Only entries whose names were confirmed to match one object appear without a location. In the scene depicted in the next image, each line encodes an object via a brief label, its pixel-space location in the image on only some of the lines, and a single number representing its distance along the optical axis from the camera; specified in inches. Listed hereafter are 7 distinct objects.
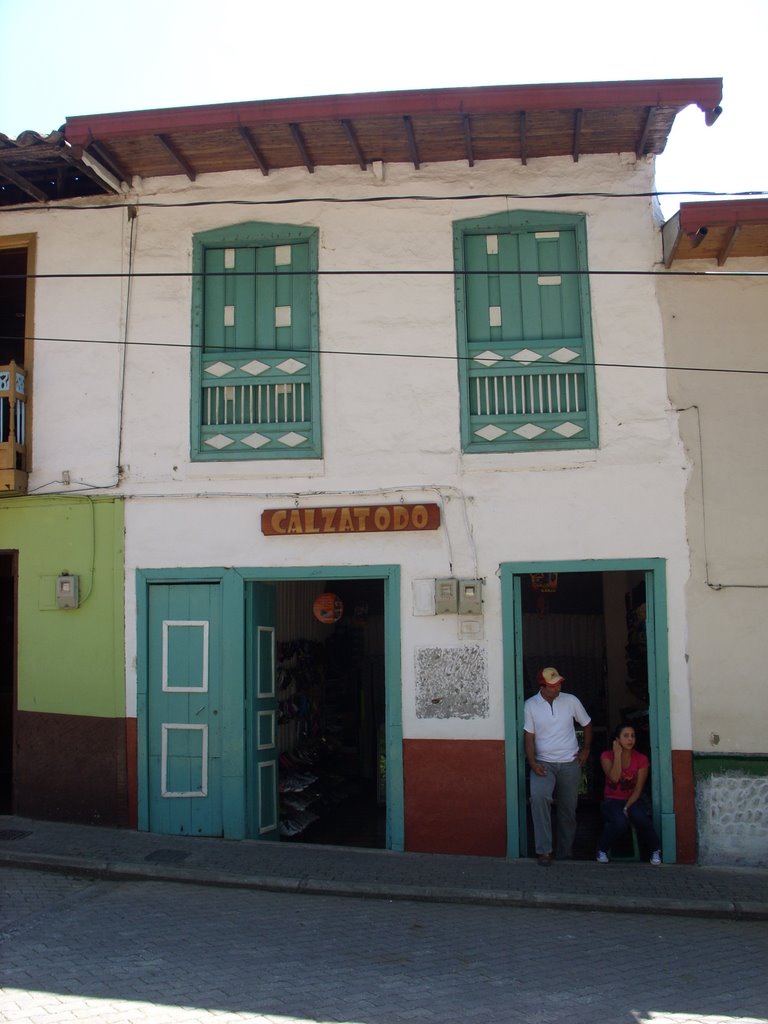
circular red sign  400.5
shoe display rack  401.1
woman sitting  331.9
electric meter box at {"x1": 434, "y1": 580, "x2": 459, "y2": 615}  346.6
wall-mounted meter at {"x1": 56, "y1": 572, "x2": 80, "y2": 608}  369.7
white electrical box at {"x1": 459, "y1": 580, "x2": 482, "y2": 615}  345.7
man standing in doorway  333.4
